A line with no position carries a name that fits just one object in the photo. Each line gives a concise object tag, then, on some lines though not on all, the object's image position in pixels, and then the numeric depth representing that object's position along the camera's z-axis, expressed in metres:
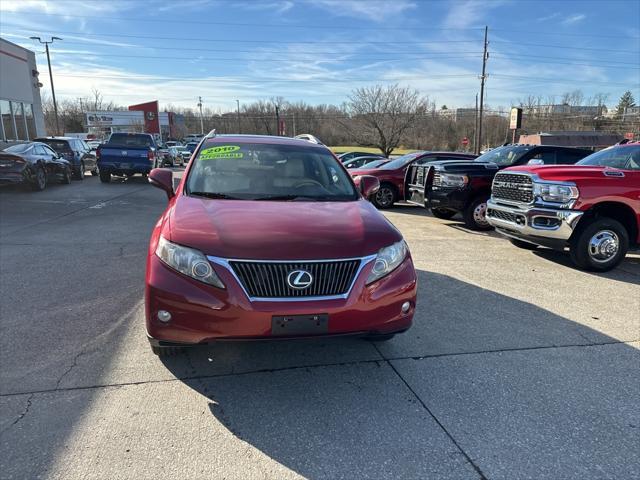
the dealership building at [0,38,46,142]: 23.00
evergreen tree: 111.06
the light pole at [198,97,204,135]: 105.69
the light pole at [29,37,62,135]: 41.93
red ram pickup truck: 6.14
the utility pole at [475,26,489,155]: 43.22
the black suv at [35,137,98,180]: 18.80
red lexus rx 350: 2.76
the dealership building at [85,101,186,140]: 84.44
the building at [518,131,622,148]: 60.21
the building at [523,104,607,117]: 84.19
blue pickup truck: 17.69
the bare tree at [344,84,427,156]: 38.75
